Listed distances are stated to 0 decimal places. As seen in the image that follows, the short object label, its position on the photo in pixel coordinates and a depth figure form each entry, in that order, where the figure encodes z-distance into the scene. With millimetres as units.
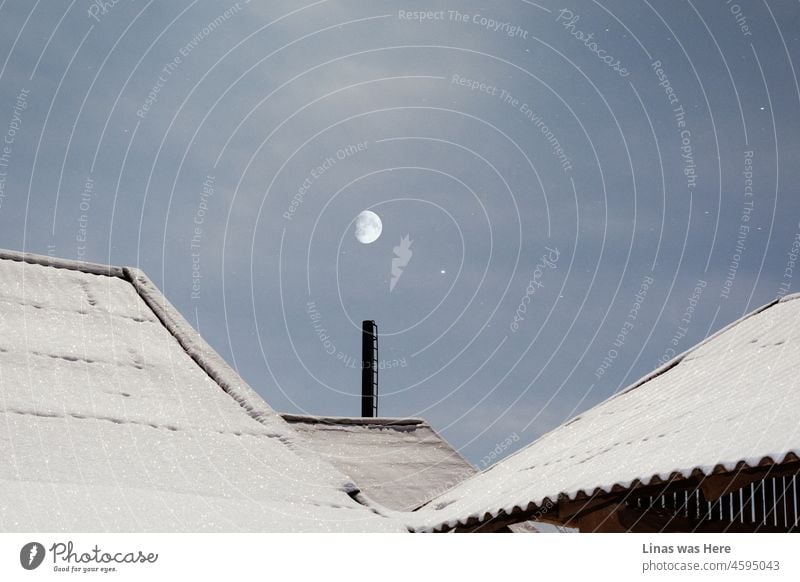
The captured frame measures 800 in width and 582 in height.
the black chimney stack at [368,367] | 22906
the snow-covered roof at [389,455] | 12219
